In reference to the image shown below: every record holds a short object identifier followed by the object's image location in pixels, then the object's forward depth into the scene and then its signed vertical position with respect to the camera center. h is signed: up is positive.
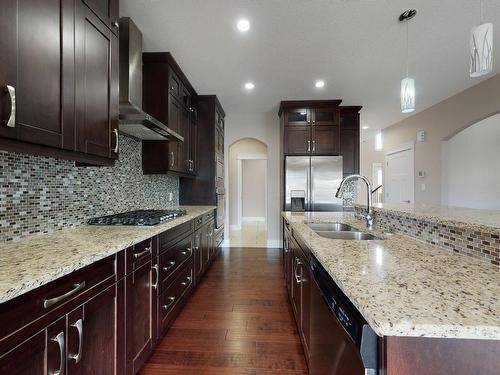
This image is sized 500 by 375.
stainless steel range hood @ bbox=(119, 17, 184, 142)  1.86 +0.91
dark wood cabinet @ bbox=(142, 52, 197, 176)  2.66 +0.98
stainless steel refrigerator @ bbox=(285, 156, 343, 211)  4.09 +0.13
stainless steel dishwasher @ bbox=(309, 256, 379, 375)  0.60 -0.47
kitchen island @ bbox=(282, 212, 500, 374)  0.52 -0.30
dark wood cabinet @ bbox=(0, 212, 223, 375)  0.75 -0.55
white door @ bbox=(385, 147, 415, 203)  5.13 +0.27
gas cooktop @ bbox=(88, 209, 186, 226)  1.76 -0.25
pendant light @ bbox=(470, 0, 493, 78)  1.47 +0.88
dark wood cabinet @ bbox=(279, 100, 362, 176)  4.14 +1.05
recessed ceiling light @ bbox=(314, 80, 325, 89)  3.39 +1.50
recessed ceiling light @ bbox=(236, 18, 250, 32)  2.13 +1.49
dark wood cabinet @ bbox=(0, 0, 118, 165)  0.93 +0.52
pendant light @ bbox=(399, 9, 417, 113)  2.18 +0.87
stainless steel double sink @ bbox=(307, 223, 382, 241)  1.72 -0.36
